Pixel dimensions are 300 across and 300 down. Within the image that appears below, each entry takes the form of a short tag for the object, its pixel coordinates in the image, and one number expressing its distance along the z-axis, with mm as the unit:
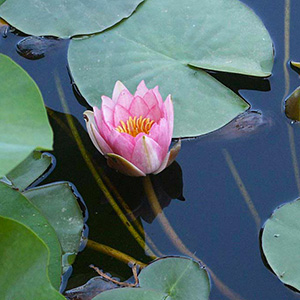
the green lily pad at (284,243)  2184
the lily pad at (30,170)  2240
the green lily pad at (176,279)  2181
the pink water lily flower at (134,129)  2214
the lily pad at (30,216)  2181
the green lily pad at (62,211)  2213
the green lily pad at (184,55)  2277
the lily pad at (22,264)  2093
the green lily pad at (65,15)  2319
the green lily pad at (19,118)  2069
